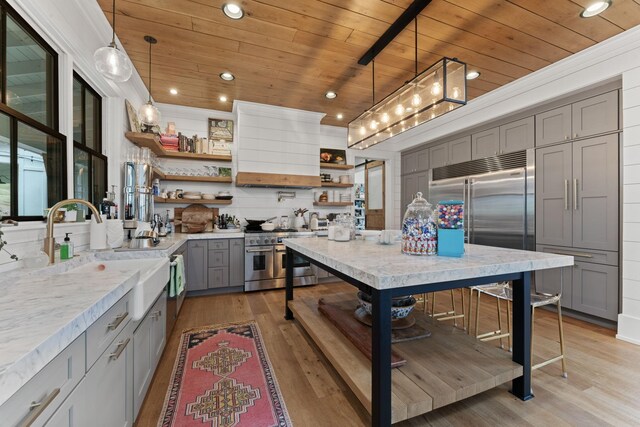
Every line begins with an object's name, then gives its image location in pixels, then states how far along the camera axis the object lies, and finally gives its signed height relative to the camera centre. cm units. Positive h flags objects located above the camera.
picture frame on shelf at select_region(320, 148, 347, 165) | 529 +110
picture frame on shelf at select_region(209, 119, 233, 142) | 454 +138
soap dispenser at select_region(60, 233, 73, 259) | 175 -24
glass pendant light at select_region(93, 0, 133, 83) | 178 +98
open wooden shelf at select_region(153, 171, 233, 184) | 408 +52
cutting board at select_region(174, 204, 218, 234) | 421 -10
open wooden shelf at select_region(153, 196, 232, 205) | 403 +16
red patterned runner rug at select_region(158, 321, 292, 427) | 159 -120
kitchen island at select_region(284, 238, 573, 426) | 128 -33
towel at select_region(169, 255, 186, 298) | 247 -63
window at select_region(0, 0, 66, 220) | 157 +55
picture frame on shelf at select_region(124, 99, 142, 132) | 316 +114
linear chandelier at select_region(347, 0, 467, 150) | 197 +93
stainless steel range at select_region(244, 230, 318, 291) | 408 -78
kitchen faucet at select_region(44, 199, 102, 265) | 160 -16
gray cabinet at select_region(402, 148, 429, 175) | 499 +99
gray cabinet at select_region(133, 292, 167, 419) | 151 -88
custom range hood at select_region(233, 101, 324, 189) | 427 +108
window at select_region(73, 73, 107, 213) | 242 +63
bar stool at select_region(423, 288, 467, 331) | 264 -107
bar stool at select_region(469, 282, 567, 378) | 187 -61
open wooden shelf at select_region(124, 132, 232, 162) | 321 +87
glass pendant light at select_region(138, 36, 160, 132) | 288 +105
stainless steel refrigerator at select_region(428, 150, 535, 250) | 342 +23
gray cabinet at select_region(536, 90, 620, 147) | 271 +101
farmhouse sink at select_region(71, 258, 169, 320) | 143 -40
